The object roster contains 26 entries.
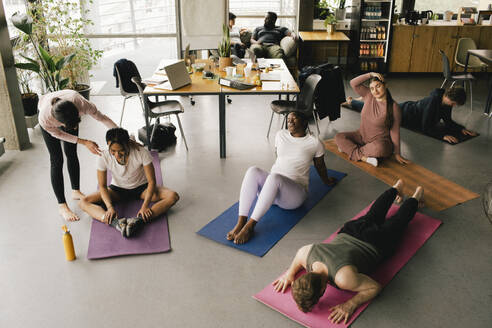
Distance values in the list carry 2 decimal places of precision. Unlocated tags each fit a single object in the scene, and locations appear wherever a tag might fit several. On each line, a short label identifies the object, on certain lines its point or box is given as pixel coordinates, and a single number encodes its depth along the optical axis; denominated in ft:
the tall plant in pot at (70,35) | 20.04
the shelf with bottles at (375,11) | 26.14
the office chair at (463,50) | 24.90
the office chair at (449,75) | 20.74
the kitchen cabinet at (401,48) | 26.48
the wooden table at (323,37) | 25.90
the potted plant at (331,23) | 27.04
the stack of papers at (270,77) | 17.02
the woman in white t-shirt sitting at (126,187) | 11.84
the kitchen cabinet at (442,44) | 26.27
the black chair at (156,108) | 15.98
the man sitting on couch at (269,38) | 25.23
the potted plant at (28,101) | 18.99
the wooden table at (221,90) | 15.52
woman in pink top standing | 11.32
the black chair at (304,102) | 16.61
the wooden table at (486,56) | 20.46
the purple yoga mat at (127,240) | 11.21
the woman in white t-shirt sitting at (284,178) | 11.60
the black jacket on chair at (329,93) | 18.43
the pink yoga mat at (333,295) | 9.13
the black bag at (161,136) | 17.10
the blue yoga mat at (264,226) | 11.42
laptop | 15.42
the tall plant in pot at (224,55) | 18.28
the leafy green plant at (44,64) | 17.02
